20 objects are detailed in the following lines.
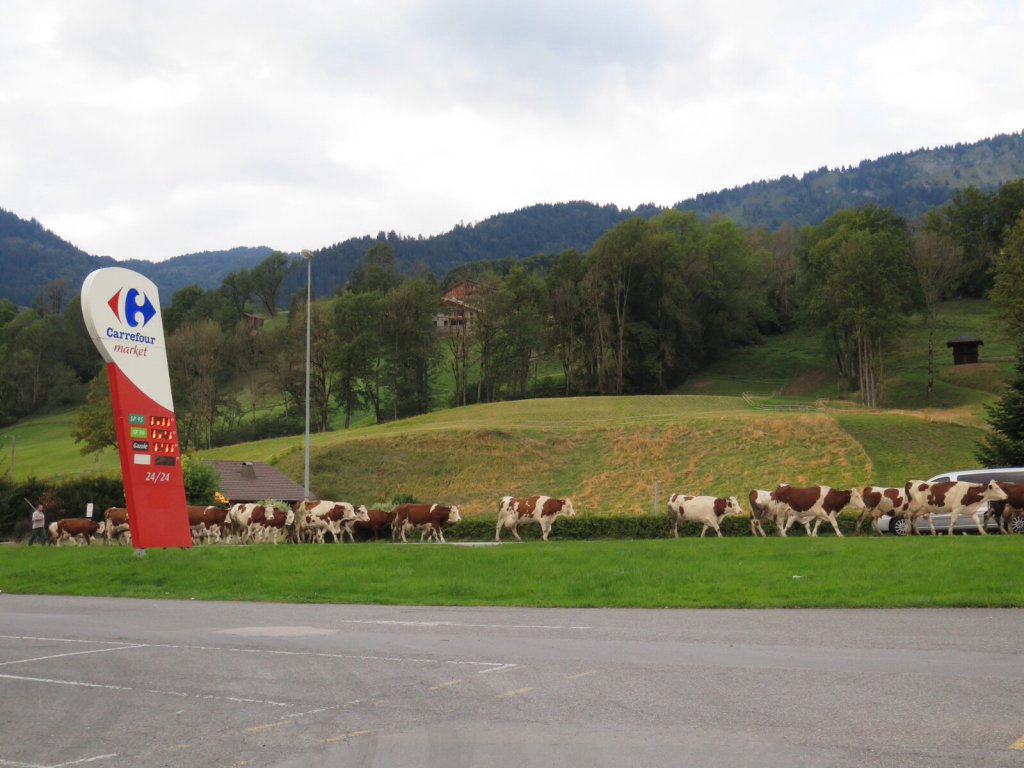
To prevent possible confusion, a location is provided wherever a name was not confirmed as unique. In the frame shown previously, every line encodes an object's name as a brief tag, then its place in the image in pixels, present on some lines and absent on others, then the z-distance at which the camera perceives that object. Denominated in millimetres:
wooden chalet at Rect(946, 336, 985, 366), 88938
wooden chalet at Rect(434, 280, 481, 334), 106125
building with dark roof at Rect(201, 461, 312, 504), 54062
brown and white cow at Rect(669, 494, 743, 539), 34000
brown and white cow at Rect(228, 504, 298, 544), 40438
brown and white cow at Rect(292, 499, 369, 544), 39719
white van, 30109
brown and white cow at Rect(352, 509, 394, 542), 40781
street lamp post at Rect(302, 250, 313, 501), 46125
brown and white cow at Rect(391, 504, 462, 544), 38875
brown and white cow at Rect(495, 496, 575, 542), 37281
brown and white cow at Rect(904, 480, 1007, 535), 27969
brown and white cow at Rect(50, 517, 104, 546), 42594
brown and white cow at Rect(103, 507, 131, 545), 42812
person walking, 41281
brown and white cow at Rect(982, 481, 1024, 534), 27672
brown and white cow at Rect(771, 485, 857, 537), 31234
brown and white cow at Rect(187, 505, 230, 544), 40406
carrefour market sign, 26578
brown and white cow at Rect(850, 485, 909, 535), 30578
